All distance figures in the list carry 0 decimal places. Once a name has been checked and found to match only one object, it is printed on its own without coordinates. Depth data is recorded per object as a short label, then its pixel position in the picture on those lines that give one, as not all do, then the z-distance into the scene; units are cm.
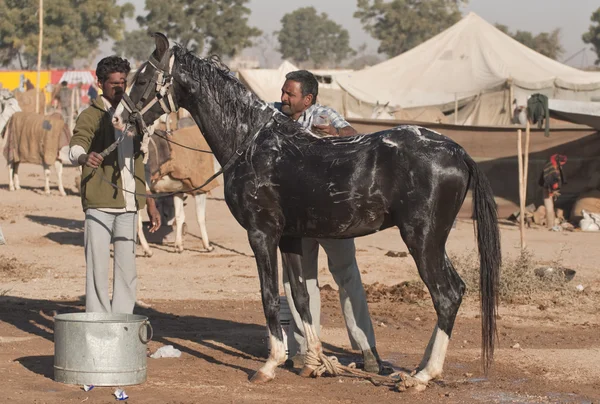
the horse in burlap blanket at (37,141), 2019
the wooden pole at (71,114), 3101
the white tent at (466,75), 2928
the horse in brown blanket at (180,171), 1285
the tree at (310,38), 12125
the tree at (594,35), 8762
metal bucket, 615
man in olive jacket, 682
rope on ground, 666
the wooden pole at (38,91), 3109
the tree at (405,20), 8244
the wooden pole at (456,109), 2961
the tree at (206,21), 7281
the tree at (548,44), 8069
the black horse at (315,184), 620
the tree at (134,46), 12038
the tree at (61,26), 6475
